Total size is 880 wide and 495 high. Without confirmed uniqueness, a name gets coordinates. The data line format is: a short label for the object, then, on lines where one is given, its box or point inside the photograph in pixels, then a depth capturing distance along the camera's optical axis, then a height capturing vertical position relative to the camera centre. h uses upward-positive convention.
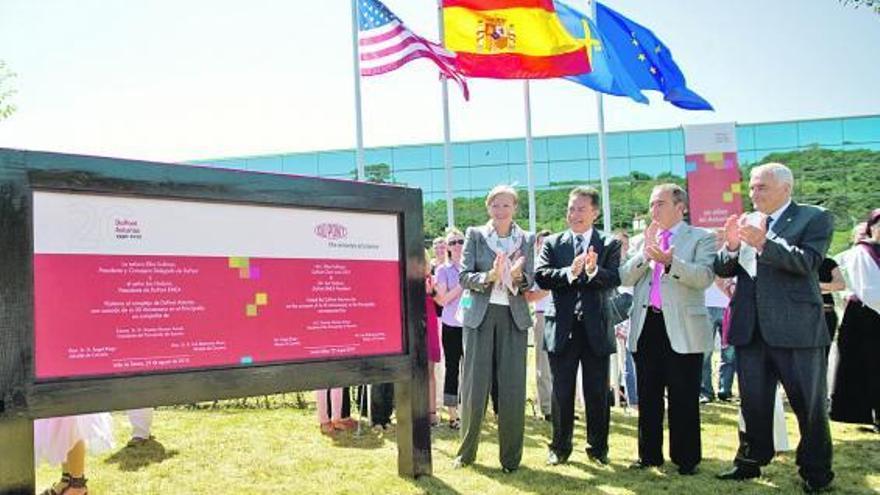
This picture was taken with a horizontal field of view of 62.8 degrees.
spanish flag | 9.95 +3.19
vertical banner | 13.73 +1.81
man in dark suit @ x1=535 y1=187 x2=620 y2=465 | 5.68 -0.53
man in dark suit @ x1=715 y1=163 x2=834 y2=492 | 4.80 -0.40
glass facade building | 44.28 +7.00
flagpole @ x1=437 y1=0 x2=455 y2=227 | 10.51 +1.76
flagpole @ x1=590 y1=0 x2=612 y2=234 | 12.31 +1.72
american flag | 9.11 +2.92
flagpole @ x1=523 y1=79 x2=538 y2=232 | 11.89 +1.89
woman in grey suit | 5.59 -0.49
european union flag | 12.04 +3.50
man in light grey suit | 5.39 -0.47
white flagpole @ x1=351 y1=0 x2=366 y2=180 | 8.94 +2.47
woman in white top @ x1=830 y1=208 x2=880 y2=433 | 6.71 -0.84
